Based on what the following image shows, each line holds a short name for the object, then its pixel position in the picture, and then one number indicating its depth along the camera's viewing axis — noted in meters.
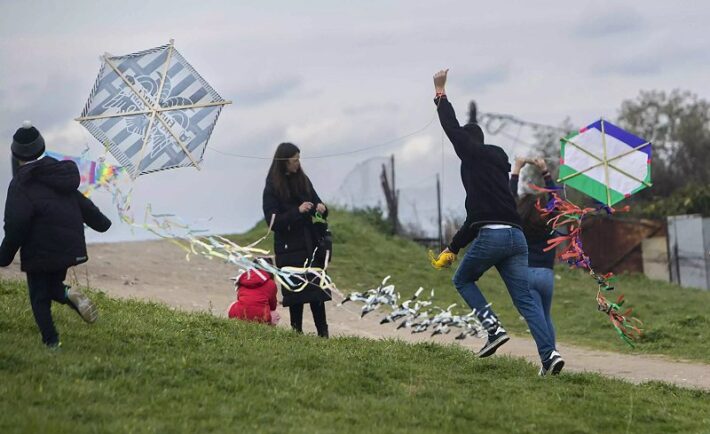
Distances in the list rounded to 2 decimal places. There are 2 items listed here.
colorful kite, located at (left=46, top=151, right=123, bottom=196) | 18.29
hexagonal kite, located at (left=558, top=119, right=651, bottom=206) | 21.87
